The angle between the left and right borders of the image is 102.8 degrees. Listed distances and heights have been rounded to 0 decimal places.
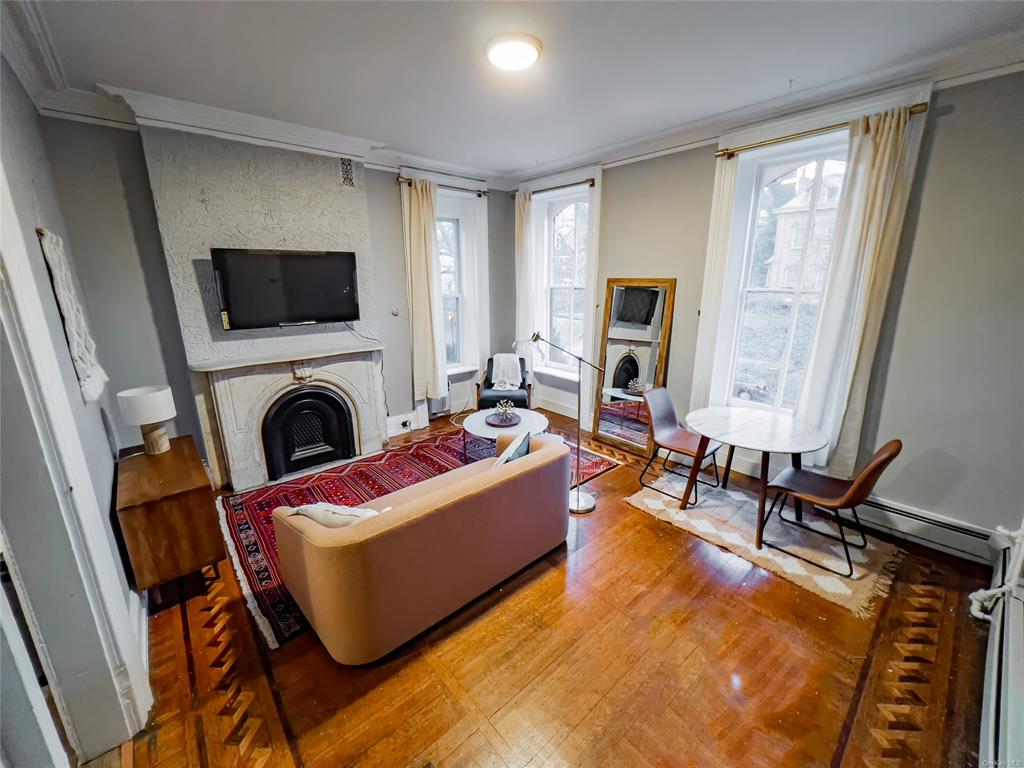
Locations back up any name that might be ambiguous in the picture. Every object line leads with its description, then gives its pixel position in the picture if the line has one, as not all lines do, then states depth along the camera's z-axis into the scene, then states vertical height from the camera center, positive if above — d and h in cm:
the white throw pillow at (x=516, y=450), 225 -91
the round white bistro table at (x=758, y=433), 244 -93
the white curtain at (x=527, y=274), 461 +12
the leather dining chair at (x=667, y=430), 302 -113
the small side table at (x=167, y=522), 192 -112
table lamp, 226 -70
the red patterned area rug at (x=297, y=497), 209 -157
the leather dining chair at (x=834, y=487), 211 -119
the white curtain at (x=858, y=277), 235 +4
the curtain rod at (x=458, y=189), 390 +98
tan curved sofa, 161 -116
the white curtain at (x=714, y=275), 302 +7
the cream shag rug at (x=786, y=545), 220 -158
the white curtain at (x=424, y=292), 401 -7
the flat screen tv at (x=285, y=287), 304 -2
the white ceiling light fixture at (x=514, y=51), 195 +111
